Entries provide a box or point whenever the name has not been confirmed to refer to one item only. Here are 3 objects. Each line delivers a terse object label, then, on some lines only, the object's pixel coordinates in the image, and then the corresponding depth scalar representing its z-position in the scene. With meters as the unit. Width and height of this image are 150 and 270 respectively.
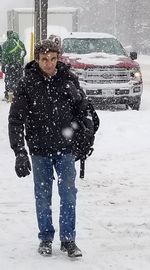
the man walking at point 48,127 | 4.91
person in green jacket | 16.17
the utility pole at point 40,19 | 14.46
